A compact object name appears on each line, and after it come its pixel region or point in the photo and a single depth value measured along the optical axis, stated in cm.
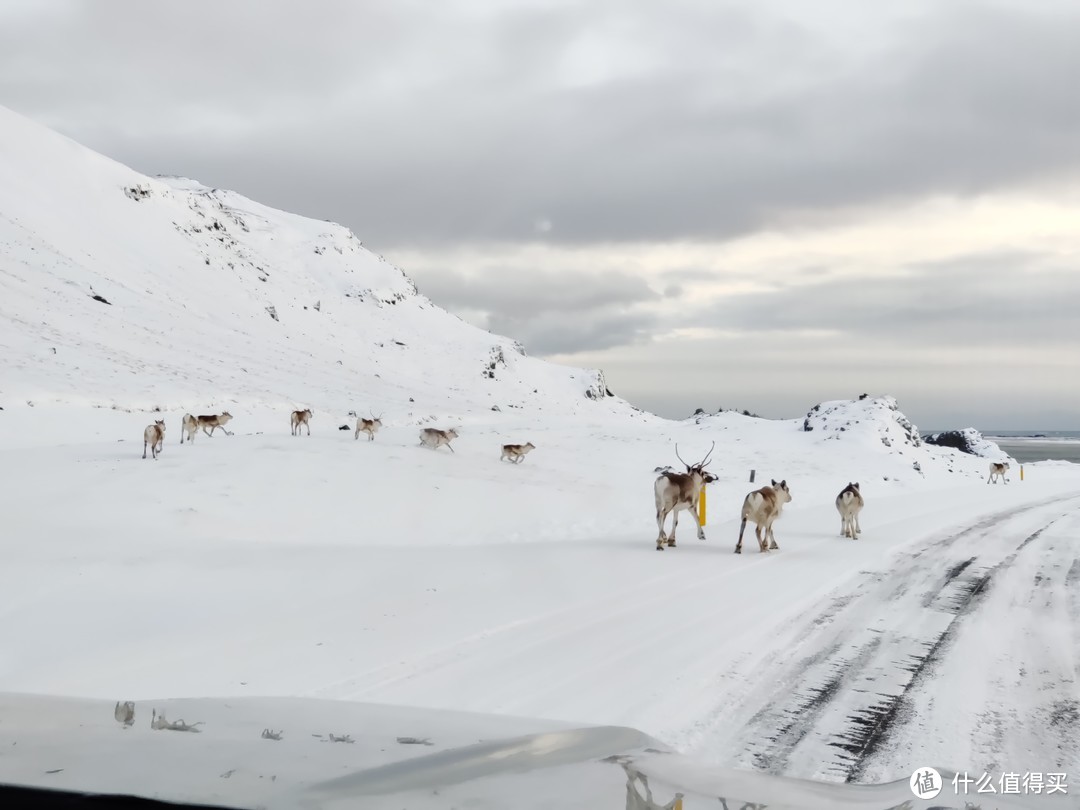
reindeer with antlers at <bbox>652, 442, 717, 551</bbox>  1418
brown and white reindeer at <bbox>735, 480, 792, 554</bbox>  1392
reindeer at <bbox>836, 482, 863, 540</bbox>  1560
